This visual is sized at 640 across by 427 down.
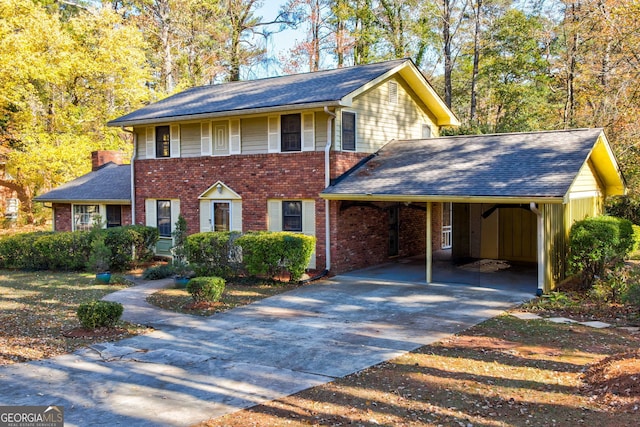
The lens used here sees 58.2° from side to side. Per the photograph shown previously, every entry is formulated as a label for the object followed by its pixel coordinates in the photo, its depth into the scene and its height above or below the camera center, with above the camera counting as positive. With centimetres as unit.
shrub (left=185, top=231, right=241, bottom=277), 1563 -111
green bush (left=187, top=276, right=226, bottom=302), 1248 -166
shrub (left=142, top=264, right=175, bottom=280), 1675 -173
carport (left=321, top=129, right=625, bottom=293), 1330 +37
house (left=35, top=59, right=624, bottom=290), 1447 +115
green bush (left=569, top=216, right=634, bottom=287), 1312 -95
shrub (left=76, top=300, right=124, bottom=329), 1019 -177
